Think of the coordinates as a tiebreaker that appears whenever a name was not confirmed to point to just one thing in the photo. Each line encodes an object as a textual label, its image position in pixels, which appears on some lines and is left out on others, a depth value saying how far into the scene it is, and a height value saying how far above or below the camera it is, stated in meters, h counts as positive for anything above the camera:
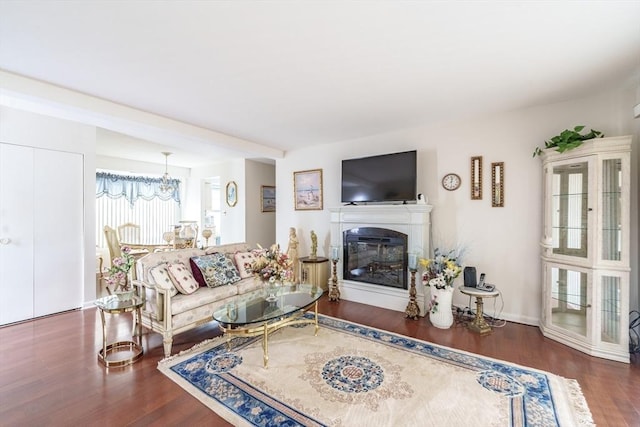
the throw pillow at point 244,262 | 3.53 -0.62
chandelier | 6.44 +0.76
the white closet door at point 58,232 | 3.54 -0.25
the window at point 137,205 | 6.16 +0.20
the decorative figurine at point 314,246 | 4.70 -0.55
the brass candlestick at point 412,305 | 3.48 -1.14
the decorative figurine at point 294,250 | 4.80 -0.63
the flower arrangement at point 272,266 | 2.76 -0.53
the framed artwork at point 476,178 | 3.48 +0.45
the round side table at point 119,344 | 2.42 -1.27
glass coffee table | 2.37 -0.91
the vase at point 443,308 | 3.16 -1.07
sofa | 2.63 -0.78
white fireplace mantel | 3.64 -0.22
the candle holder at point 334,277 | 4.25 -0.98
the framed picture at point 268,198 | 6.50 +0.37
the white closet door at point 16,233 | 3.28 -0.24
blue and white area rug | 1.78 -1.29
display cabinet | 2.50 -0.32
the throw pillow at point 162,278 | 2.75 -0.65
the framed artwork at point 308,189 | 4.93 +0.44
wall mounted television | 3.78 +0.51
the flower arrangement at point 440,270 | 3.18 -0.66
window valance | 6.17 +0.61
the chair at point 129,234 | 5.49 -0.42
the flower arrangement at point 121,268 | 2.61 -0.52
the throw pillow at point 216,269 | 3.16 -0.66
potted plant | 2.65 +0.73
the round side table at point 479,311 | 3.01 -1.09
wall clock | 3.63 +0.43
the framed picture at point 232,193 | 6.30 +0.46
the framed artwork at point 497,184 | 3.34 +0.35
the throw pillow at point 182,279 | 2.86 -0.69
